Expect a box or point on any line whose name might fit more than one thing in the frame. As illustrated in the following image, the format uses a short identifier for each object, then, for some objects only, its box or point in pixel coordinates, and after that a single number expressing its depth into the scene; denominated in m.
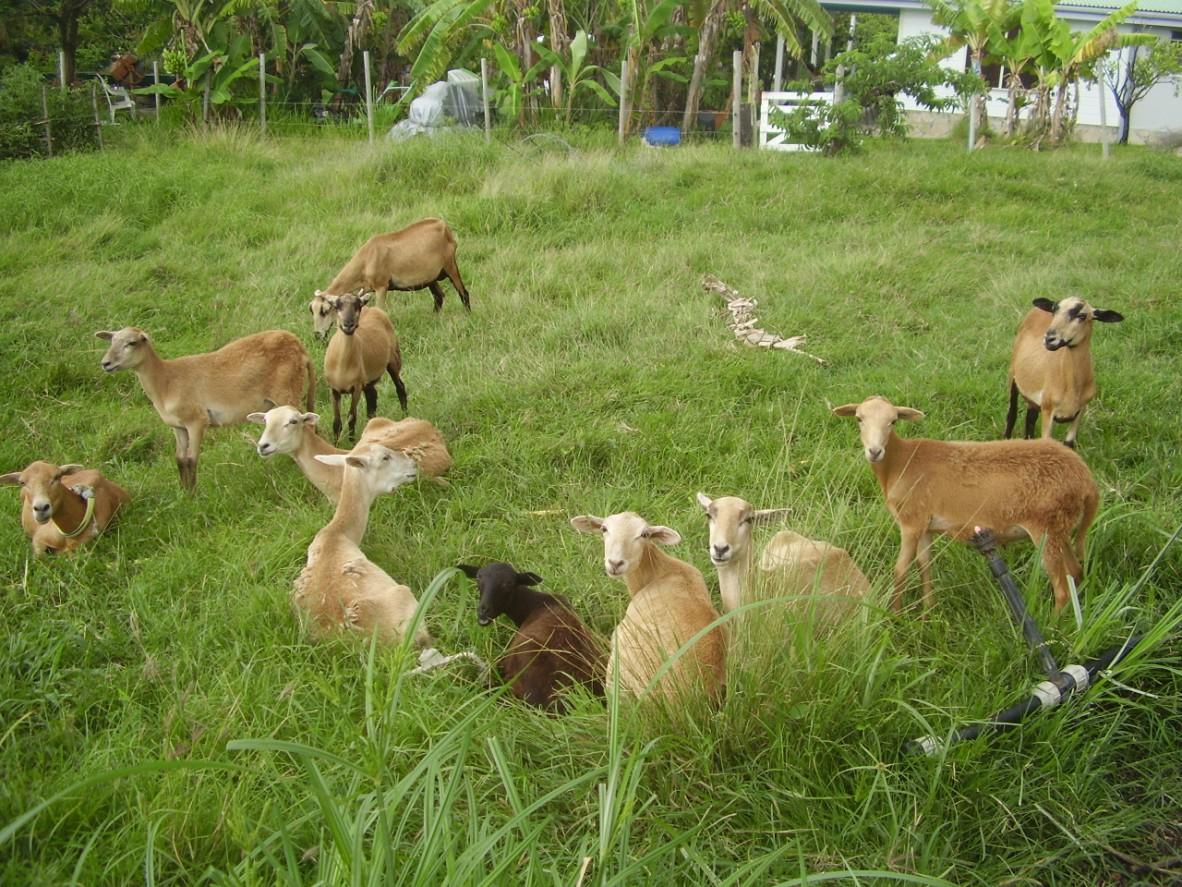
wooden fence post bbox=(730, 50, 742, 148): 15.82
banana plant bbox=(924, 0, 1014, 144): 19.50
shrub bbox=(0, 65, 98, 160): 14.68
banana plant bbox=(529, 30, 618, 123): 17.94
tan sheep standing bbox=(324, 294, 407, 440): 6.89
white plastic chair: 18.86
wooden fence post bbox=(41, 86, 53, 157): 15.02
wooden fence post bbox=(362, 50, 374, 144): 15.70
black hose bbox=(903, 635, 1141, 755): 3.09
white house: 25.34
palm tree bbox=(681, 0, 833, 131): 18.31
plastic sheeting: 17.06
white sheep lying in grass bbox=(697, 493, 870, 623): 3.66
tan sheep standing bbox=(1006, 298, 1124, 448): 5.64
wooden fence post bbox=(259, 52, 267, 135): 16.65
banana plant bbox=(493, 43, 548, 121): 16.73
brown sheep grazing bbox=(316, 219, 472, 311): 9.29
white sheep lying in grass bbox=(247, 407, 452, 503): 5.57
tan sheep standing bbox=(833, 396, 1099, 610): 4.21
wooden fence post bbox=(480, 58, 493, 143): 15.37
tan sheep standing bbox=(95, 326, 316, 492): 6.32
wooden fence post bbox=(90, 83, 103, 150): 15.65
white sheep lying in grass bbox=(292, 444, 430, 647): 4.27
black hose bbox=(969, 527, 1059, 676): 3.34
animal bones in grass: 7.43
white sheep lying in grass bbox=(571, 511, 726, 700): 3.37
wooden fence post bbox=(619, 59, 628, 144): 15.63
